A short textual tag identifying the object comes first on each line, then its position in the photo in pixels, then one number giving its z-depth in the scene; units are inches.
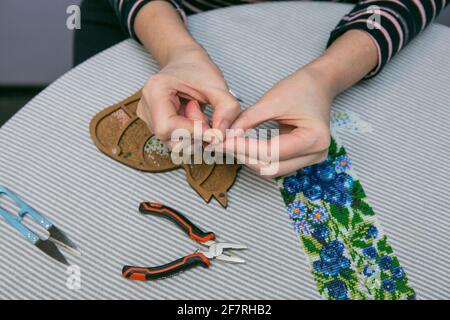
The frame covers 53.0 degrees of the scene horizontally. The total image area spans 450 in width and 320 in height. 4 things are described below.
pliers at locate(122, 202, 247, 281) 21.2
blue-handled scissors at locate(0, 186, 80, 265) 21.6
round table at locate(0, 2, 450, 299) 21.7
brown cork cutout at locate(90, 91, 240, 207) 23.6
